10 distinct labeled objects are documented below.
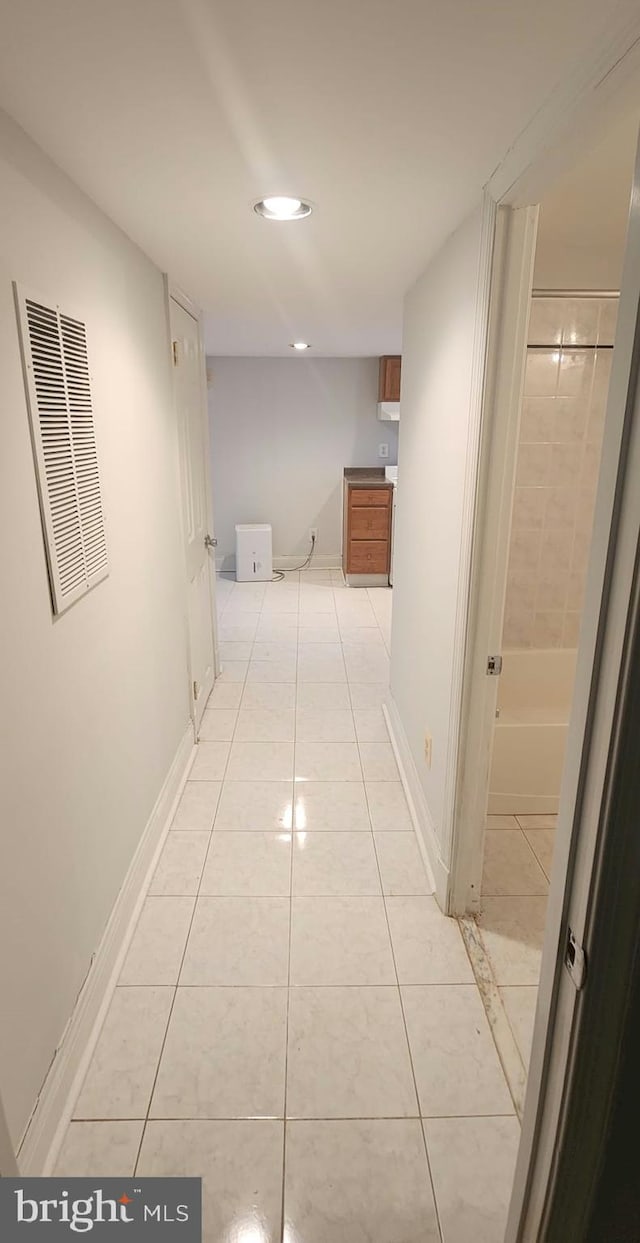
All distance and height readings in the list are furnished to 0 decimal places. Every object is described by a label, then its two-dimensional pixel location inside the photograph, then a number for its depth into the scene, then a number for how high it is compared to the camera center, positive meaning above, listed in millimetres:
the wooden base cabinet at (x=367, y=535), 5617 -746
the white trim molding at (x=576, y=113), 903 +561
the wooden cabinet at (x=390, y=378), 5645 +652
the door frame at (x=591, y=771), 721 -401
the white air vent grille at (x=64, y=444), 1341 +11
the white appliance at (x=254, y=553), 5914 -955
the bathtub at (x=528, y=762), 2447 -1202
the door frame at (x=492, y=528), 1507 -200
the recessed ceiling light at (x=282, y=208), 1671 +648
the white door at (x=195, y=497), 2906 -233
